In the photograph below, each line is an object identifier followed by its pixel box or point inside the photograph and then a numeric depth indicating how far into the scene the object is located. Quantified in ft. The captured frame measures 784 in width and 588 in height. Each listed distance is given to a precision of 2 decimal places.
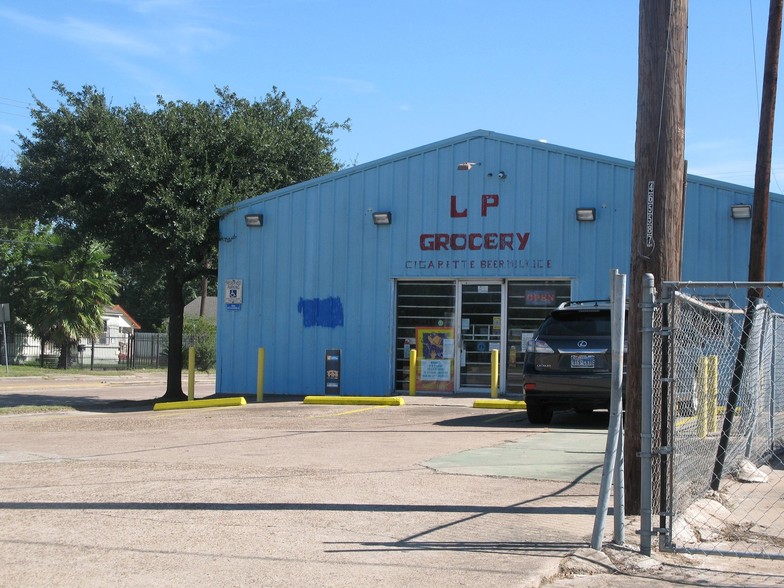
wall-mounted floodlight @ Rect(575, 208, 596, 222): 62.23
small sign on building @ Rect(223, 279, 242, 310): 70.69
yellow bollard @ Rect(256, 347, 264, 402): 64.90
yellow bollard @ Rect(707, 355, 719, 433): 29.76
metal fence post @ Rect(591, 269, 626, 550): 19.75
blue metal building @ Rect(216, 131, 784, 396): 62.75
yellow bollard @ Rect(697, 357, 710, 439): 29.04
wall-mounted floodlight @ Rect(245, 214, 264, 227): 69.67
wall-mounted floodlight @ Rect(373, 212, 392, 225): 66.59
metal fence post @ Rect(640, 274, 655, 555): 19.86
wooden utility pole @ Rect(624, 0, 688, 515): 22.79
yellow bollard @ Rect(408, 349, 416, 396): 64.08
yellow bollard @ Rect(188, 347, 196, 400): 66.64
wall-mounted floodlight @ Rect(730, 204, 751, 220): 59.21
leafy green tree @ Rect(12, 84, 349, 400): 68.49
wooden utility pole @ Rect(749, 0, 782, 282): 41.47
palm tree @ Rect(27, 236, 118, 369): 154.71
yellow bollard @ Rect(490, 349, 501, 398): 61.00
